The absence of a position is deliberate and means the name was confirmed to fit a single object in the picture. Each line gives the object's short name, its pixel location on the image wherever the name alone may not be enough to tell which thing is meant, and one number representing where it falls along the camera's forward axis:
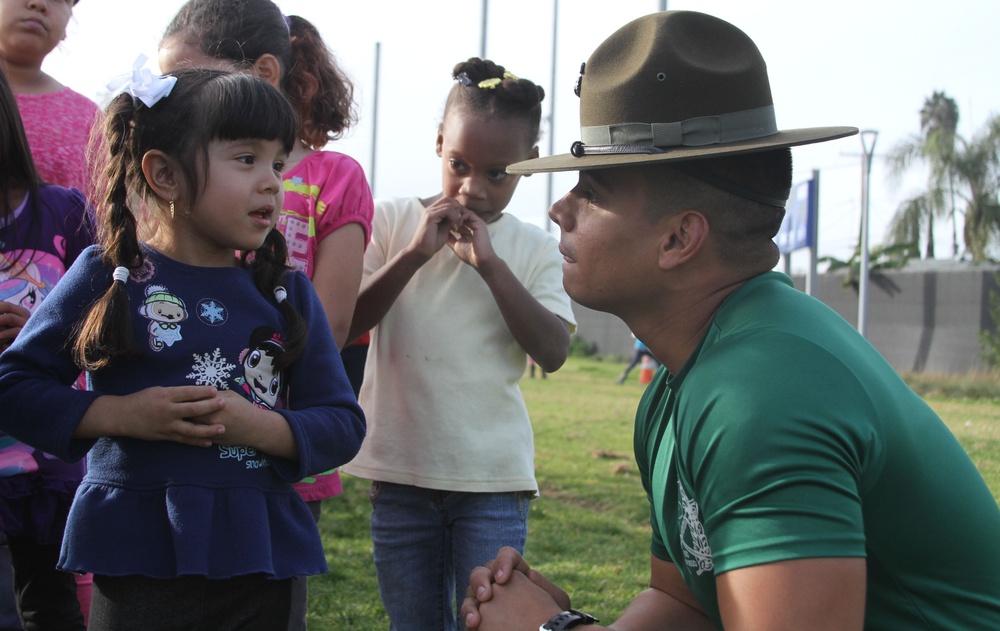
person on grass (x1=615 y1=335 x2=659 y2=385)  22.53
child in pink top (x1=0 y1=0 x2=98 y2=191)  3.11
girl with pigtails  2.08
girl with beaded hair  3.05
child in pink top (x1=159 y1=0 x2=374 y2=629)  2.80
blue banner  17.33
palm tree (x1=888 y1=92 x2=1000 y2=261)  27.64
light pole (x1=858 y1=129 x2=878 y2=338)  19.62
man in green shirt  1.49
